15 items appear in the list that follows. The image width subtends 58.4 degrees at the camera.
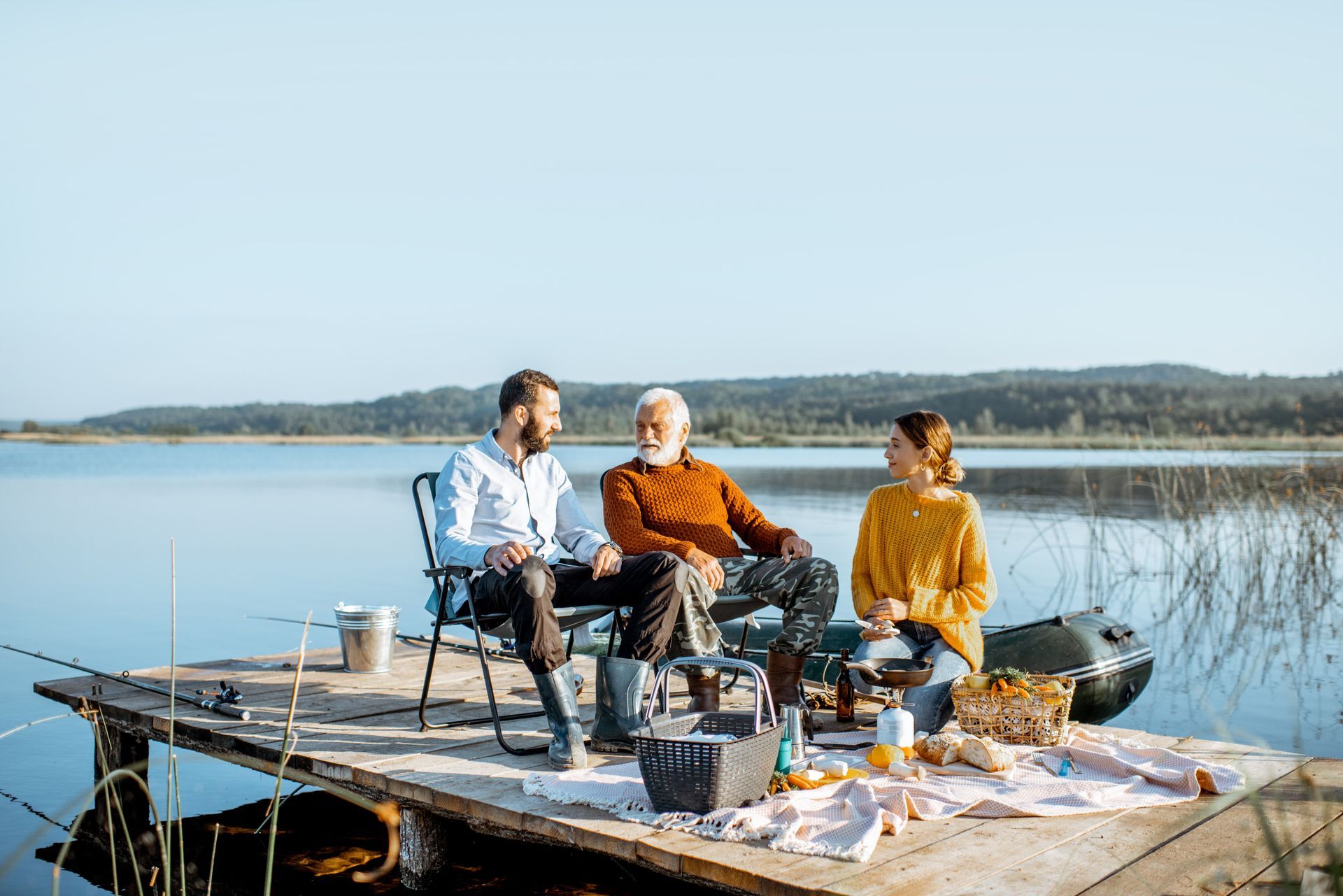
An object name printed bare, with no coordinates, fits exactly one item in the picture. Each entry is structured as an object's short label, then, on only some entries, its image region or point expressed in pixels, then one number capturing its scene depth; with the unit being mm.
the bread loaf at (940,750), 3413
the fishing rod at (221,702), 4035
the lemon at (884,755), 3352
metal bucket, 4922
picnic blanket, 2797
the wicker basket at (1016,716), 3617
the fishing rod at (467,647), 5326
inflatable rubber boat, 4906
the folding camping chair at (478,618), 3600
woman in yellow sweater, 3867
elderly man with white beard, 3859
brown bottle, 4051
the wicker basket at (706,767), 2844
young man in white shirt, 3436
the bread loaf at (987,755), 3324
